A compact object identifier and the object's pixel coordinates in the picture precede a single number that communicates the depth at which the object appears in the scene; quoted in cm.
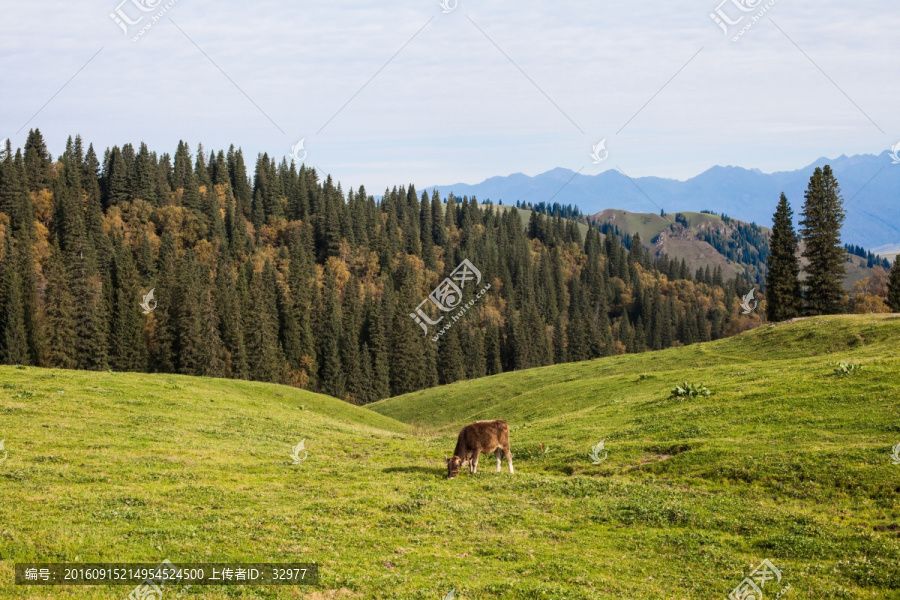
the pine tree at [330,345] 12800
